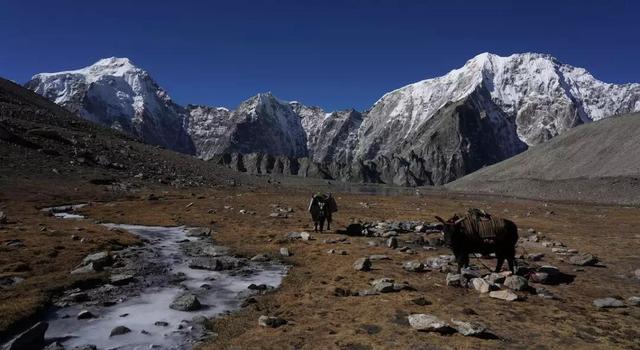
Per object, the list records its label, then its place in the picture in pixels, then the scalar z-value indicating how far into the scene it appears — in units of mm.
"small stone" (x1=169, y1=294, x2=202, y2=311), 14781
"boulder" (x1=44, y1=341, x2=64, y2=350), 11414
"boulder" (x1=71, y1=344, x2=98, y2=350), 11523
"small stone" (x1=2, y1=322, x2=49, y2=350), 10857
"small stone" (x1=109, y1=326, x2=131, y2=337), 12609
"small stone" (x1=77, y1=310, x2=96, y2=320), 13696
